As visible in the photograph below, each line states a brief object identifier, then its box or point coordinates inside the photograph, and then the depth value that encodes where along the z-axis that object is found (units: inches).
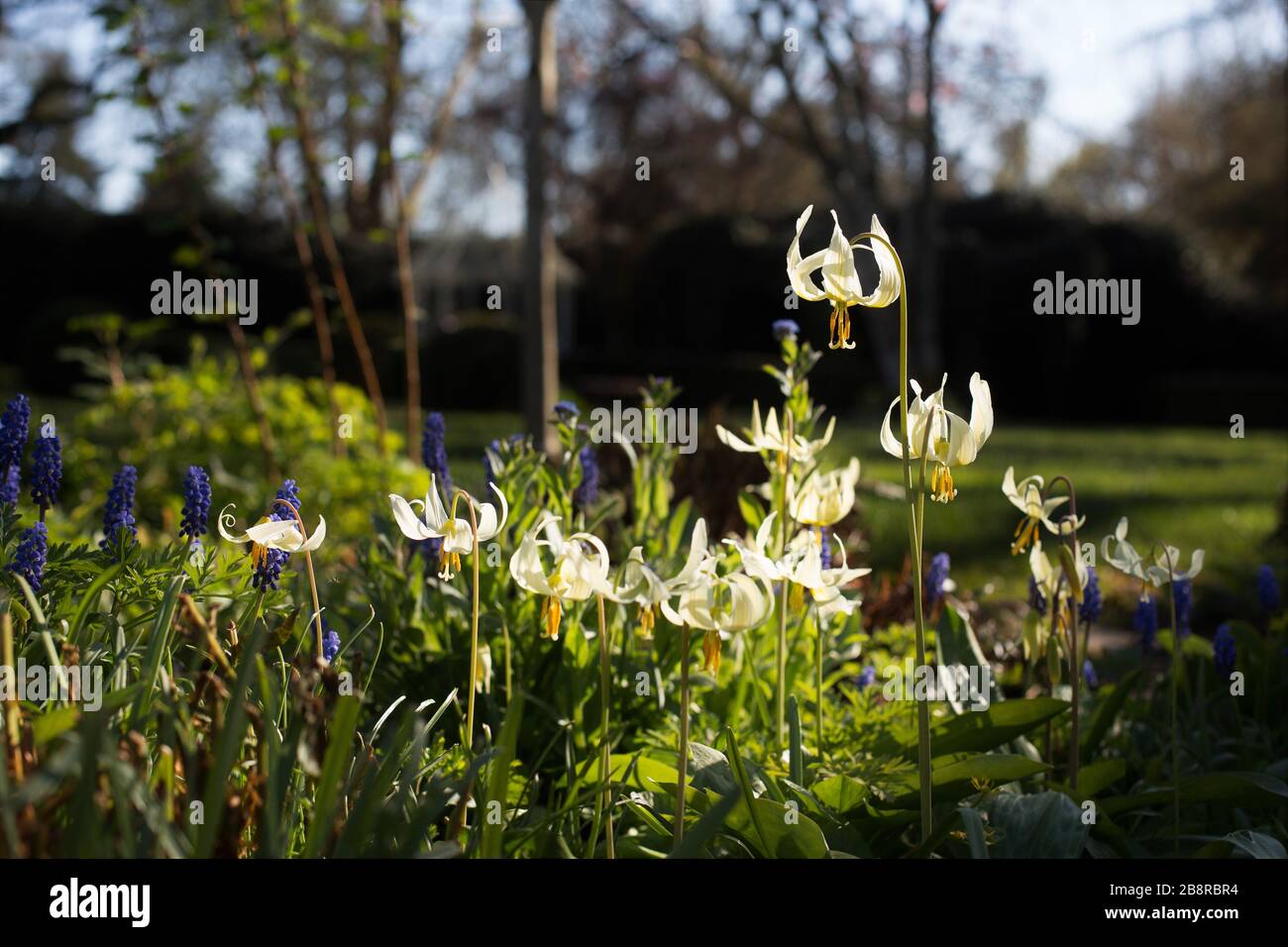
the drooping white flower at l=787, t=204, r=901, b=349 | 66.9
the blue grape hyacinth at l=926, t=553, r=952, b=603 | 116.7
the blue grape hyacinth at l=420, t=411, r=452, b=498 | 109.1
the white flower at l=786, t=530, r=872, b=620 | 71.1
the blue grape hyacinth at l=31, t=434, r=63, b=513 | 88.0
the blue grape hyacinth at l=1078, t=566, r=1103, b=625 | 104.4
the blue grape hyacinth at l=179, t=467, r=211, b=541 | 86.0
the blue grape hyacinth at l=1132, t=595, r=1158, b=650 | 118.1
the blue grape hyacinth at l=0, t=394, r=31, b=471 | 85.3
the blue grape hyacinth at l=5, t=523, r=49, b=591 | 73.3
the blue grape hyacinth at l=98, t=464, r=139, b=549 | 87.0
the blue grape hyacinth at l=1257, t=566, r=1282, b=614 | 124.4
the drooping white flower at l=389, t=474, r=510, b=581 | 71.6
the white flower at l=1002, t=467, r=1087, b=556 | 83.5
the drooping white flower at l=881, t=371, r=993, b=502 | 68.7
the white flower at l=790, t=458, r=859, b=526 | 83.3
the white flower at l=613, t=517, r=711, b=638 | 62.4
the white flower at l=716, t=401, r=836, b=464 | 89.8
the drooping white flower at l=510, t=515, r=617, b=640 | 65.2
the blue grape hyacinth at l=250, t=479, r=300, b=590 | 77.5
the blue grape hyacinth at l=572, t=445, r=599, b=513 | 112.0
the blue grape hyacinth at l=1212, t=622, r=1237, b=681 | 112.8
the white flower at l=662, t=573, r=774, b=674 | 62.4
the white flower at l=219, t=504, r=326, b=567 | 70.9
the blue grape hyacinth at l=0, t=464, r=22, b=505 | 85.8
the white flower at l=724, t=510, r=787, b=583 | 67.3
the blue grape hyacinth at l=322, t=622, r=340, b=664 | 82.2
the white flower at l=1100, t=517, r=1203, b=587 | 89.4
